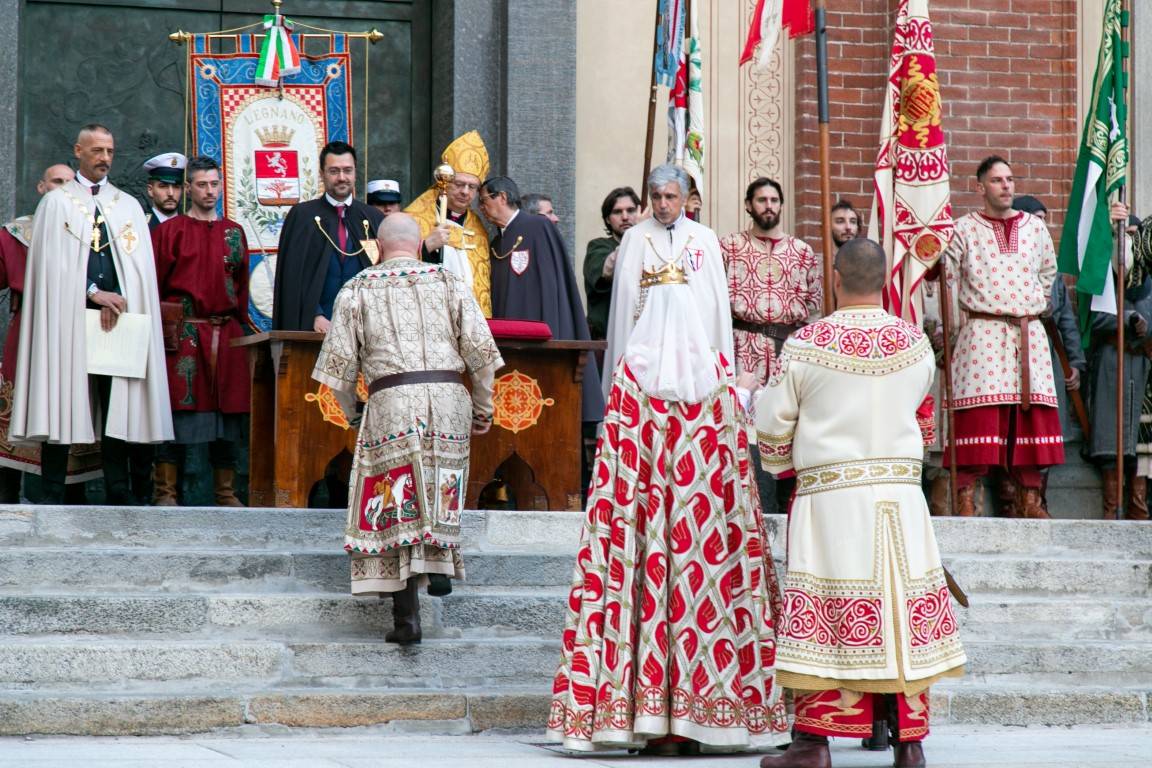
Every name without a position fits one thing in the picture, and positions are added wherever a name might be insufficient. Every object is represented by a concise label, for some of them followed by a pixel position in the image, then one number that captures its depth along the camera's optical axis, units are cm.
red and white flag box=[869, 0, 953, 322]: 1609
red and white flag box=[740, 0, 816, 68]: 1800
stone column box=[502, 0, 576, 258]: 2152
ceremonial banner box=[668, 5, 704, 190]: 1902
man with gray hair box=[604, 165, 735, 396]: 1675
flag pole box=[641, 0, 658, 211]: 1991
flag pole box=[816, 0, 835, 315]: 1464
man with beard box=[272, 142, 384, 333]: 1797
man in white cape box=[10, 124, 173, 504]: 1700
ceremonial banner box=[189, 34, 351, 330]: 1983
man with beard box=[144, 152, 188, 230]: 1908
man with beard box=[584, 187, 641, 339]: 1958
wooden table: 1711
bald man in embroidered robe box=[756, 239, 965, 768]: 1095
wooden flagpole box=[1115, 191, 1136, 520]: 1827
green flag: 1894
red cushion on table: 1684
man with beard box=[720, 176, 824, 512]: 1894
